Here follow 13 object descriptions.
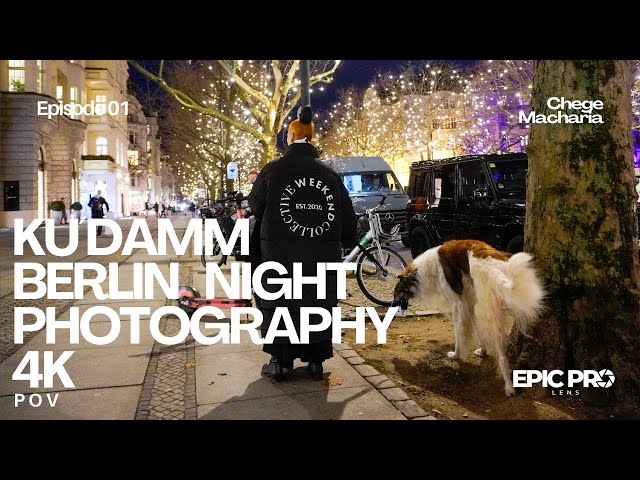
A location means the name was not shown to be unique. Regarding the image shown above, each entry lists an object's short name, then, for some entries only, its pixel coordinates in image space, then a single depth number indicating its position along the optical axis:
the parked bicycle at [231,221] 9.55
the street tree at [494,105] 24.80
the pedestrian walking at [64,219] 32.97
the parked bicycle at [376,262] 7.65
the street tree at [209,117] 32.19
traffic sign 27.92
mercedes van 15.92
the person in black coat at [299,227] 4.16
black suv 8.73
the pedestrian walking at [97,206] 24.47
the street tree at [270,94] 19.39
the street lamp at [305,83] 12.16
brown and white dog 3.86
